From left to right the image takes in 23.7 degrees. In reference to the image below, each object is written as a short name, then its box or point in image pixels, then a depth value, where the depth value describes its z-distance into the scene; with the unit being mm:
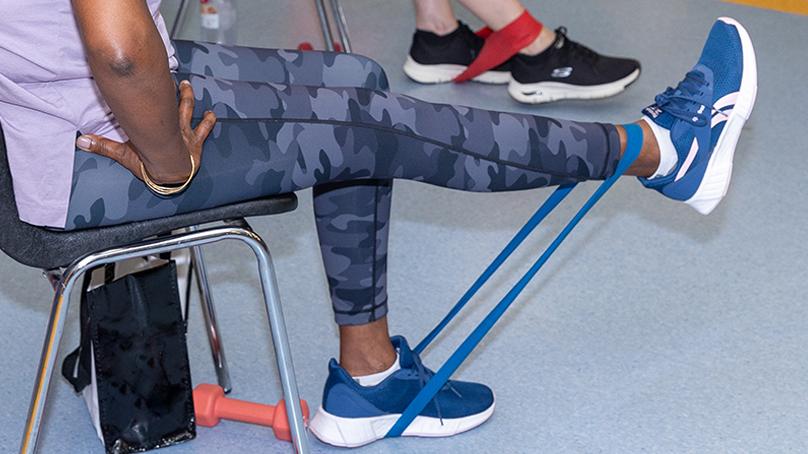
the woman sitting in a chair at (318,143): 2261
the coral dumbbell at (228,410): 2743
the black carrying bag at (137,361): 2650
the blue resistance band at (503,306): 2645
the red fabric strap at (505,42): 3854
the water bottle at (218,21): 4243
